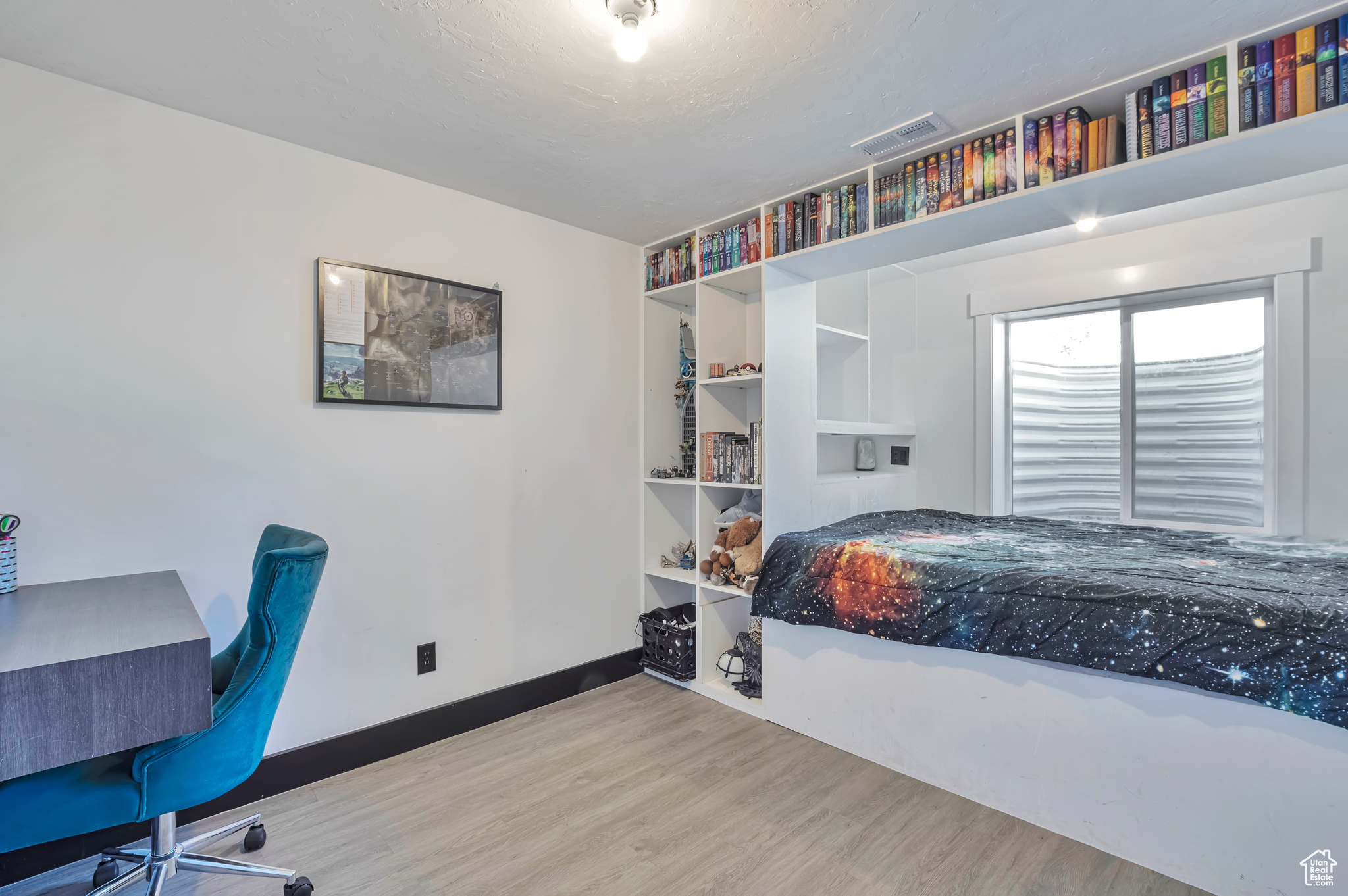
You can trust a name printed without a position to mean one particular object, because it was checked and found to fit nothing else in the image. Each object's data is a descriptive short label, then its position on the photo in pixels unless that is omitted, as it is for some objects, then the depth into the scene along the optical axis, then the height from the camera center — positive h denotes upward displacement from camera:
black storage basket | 3.00 -1.06
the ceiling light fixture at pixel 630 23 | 1.46 +1.04
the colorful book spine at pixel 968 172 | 2.12 +0.95
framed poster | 2.25 +0.42
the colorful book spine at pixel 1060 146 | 1.94 +0.95
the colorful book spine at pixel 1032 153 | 1.99 +0.96
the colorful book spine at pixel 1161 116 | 1.76 +0.95
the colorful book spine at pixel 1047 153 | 1.96 +0.94
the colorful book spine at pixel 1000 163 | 2.05 +0.95
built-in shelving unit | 1.80 +0.58
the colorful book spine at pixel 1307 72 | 1.56 +0.96
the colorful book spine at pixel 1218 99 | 1.67 +0.95
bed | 1.47 -0.48
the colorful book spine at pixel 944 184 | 2.17 +0.93
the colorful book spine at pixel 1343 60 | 1.52 +0.96
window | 2.71 +0.13
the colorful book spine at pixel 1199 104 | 1.70 +0.95
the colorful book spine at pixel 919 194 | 2.23 +0.92
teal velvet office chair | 1.25 -0.72
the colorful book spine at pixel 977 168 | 2.10 +0.96
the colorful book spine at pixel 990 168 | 2.07 +0.94
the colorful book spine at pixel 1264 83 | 1.62 +0.96
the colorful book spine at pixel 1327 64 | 1.54 +0.96
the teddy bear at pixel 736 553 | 2.84 -0.54
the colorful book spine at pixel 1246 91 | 1.64 +0.95
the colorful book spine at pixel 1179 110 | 1.73 +0.95
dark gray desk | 1.07 -0.45
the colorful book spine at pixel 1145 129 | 1.79 +0.93
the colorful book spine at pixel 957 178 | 2.14 +0.94
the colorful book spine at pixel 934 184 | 2.20 +0.94
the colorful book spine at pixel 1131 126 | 1.82 +0.95
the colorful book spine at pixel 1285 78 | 1.59 +0.96
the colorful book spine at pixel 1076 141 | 1.92 +0.95
